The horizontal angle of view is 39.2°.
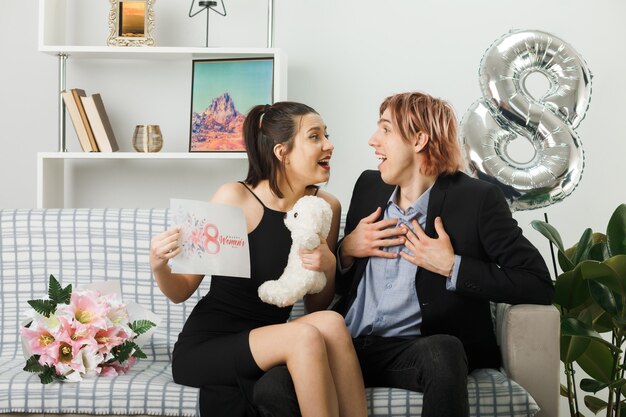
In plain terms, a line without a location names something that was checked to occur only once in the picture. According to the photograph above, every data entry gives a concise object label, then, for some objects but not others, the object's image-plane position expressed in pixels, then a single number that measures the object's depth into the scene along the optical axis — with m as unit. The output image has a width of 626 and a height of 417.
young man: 2.15
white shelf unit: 3.16
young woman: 2.00
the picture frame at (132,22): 3.22
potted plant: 2.45
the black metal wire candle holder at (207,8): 3.30
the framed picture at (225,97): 3.19
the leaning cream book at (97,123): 3.22
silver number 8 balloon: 2.80
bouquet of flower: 2.17
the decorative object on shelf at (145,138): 3.24
